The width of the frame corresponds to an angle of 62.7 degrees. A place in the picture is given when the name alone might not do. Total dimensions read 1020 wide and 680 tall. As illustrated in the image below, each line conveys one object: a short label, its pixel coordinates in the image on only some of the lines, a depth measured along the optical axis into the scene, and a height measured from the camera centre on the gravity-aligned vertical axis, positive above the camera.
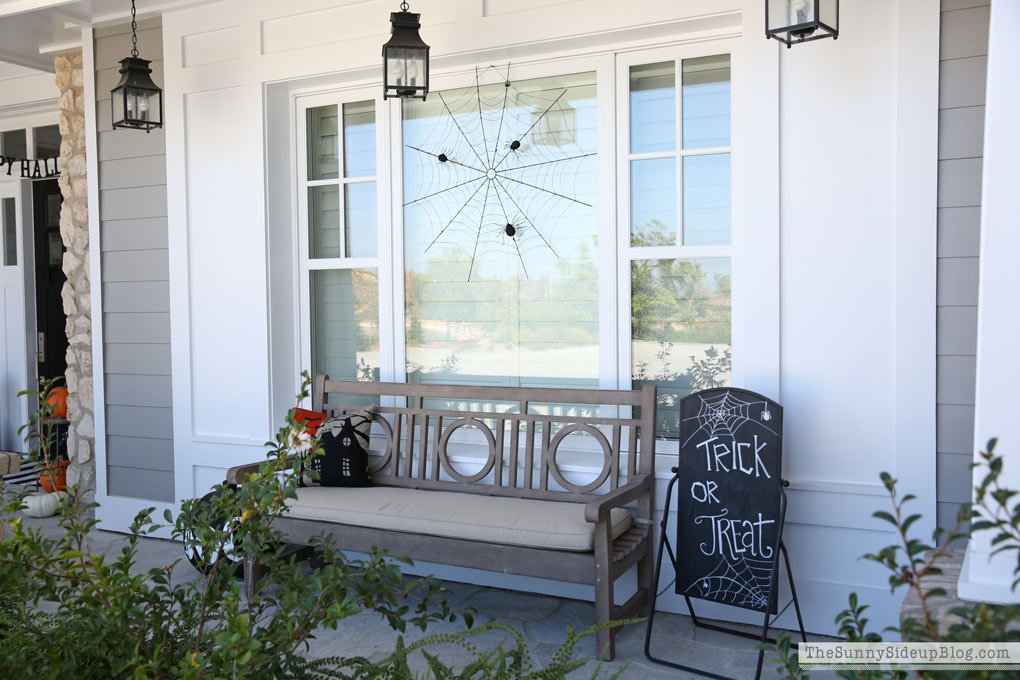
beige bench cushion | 2.93 -0.80
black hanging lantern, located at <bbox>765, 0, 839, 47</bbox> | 2.51 +0.85
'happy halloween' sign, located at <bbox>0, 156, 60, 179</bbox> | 5.58 +0.89
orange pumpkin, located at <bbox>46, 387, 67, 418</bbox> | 5.32 -0.65
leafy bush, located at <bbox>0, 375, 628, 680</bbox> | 1.35 -0.51
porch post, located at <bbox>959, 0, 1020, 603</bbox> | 1.92 +0.03
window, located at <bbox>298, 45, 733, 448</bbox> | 3.32 +0.31
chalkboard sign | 2.82 -0.69
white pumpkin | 4.81 -1.17
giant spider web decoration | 3.57 +0.58
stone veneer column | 4.71 +0.16
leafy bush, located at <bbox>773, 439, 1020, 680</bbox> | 0.84 -0.33
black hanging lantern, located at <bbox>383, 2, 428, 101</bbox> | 3.32 +0.95
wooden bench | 2.93 -0.73
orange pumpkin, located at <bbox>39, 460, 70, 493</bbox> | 4.91 -1.07
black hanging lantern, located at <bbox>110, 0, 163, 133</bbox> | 3.92 +0.96
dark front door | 5.84 +0.14
